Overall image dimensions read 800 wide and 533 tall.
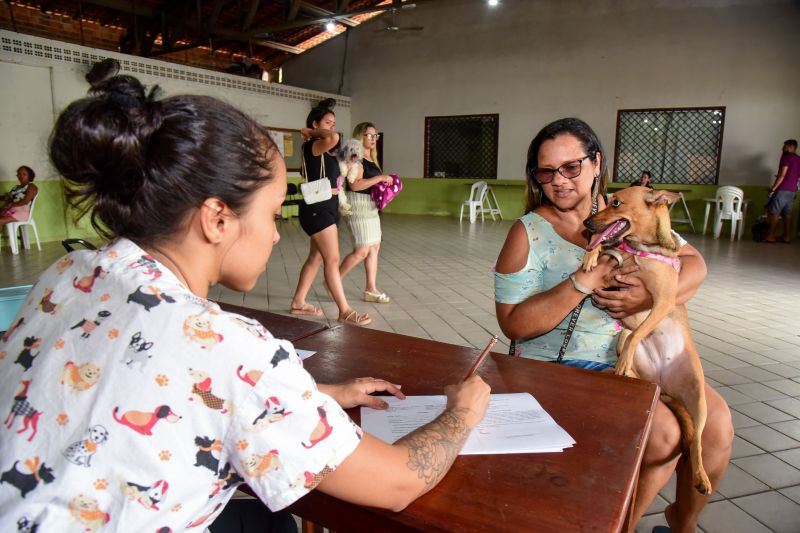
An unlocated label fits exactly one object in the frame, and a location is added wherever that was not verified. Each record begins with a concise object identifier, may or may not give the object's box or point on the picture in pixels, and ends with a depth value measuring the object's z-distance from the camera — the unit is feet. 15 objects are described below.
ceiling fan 40.32
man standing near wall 28.30
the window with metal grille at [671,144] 32.89
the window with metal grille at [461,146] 40.42
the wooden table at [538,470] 2.74
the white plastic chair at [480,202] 38.06
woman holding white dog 15.02
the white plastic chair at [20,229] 23.53
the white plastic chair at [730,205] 29.91
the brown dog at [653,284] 5.32
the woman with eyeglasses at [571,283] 5.36
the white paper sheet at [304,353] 4.97
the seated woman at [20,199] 23.67
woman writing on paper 2.20
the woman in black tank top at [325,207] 13.43
